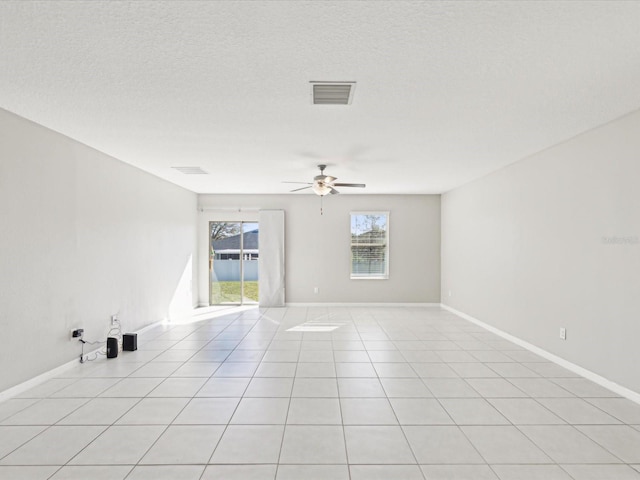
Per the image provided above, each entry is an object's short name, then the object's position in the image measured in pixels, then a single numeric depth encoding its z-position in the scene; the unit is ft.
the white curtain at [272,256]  25.89
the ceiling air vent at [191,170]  17.47
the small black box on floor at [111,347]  14.08
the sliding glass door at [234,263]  26.66
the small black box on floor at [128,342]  15.11
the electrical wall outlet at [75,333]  12.72
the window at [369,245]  26.45
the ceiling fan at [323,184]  16.31
